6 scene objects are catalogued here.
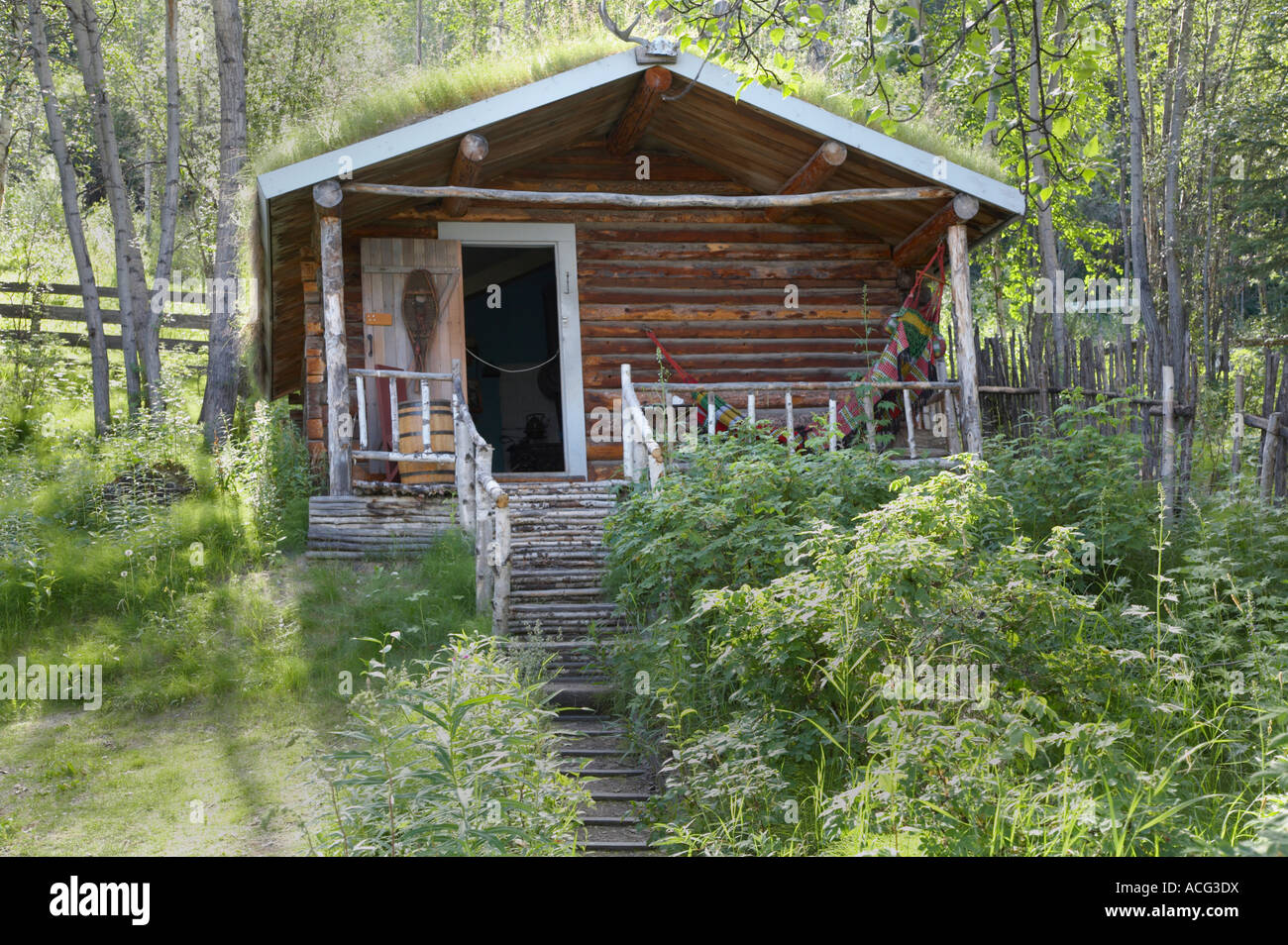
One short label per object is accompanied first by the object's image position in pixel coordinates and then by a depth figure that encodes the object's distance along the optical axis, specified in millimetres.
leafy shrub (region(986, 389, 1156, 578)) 7242
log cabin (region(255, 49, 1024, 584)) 9586
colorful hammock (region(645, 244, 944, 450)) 10750
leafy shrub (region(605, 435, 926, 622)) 6262
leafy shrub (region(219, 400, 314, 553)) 9586
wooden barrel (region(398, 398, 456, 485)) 10117
